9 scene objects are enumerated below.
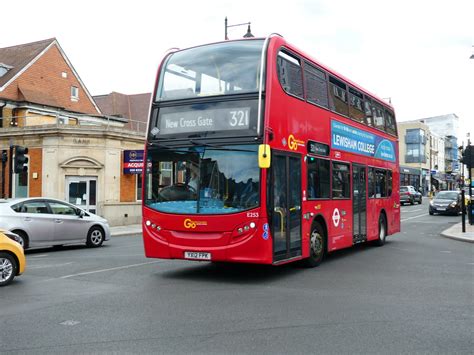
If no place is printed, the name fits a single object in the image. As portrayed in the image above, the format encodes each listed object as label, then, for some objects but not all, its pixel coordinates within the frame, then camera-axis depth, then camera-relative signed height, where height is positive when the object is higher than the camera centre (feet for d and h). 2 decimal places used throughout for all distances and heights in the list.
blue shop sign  81.46 +5.00
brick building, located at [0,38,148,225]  76.74 +3.78
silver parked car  44.50 -2.88
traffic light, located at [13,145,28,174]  58.85 +3.80
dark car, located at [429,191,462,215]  107.65 -2.68
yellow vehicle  28.27 -3.84
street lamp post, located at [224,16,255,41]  55.92 +19.53
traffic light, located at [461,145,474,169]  63.52 +4.56
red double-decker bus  28.55 +2.14
